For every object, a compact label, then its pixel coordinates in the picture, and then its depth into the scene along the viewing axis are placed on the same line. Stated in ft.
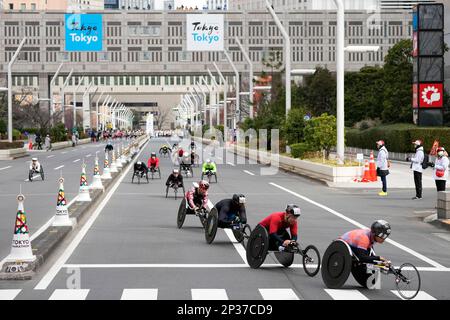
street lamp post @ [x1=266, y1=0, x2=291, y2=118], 153.11
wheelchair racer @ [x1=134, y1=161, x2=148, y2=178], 112.78
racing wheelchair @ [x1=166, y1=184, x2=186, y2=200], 86.33
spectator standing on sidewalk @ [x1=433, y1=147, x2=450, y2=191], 81.21
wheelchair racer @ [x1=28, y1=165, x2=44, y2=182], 118.73
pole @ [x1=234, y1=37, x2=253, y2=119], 224.41
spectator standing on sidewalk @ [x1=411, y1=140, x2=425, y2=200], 87.71
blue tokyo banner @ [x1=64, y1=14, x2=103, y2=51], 206.49
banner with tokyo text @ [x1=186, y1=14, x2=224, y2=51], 252.01
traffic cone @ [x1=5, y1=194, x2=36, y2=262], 43.04
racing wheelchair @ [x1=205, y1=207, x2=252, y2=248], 51.67
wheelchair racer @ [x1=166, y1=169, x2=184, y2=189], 85.71
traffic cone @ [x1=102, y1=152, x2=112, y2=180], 115.44
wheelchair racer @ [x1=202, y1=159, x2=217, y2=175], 108.27
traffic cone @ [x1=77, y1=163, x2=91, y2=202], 79.92
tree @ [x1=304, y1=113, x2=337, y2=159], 133.28
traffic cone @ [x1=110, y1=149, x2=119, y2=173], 133.37
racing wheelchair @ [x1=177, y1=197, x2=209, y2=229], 59.67
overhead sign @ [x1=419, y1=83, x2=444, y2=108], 182.39
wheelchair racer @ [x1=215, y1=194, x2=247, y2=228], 51.31
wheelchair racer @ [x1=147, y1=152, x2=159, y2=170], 117.39
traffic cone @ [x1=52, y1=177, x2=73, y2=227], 60.44
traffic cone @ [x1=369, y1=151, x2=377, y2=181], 110.22
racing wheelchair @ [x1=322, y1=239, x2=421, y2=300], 37.32
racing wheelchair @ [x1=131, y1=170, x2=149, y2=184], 112.16
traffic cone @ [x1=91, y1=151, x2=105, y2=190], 97.11
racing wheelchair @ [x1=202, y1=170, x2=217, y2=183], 108.80
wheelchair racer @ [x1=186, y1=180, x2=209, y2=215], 60.29
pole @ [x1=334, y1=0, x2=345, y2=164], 116.26
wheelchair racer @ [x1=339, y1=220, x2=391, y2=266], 37.70
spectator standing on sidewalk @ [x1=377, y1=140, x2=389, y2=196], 92.58
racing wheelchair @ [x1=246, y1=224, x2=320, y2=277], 42.09
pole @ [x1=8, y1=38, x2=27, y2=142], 215.80
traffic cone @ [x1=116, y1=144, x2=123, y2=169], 149.26
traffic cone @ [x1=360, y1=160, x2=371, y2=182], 110.32
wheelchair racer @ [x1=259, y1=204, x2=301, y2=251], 42.55
